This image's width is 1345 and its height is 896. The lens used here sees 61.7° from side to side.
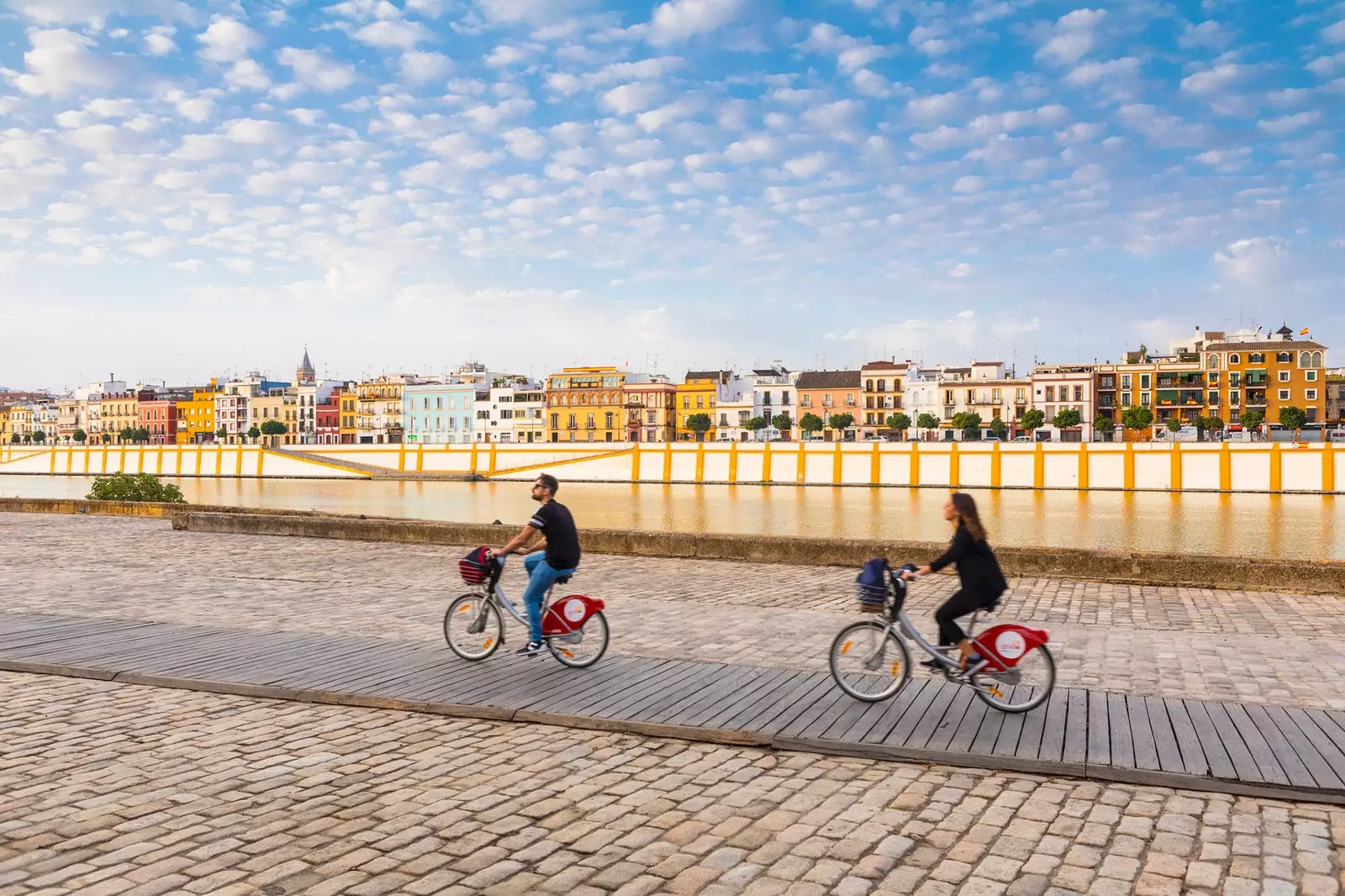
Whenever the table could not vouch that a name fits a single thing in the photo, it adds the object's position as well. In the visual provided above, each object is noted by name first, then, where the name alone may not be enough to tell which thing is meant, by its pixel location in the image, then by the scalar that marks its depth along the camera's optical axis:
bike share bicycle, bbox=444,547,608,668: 8.11
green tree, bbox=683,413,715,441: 122.44
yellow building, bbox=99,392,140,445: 160.62
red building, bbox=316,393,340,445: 144.88
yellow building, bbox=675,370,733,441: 126.06
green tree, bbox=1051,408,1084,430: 104.19
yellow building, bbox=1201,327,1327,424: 102.38
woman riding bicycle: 6.81
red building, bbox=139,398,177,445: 157.50
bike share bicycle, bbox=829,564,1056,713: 6.73
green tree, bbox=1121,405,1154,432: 102.44
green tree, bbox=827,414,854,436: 113.00
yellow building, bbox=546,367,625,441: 124.69
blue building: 134.75
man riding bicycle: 8.02
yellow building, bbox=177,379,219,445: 155.00
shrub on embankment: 33.66
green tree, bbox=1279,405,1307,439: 98.38
